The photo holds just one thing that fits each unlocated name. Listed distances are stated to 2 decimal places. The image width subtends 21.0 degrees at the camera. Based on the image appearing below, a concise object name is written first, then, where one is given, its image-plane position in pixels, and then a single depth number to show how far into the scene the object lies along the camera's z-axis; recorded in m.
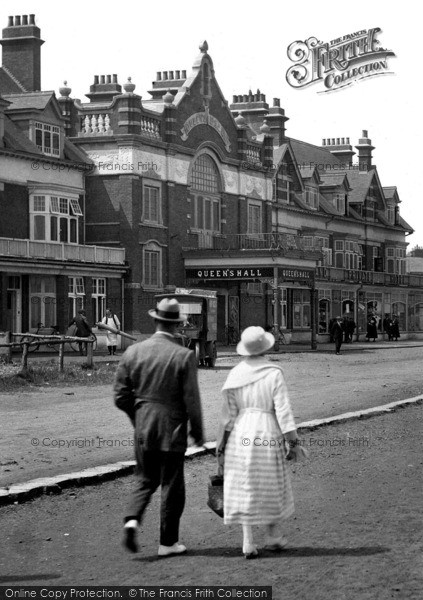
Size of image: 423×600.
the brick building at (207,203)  49.66
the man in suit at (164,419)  8.73
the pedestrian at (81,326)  39.16
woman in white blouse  40.62
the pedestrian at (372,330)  67.69
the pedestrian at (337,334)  46.22
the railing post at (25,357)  25.20
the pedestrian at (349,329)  62.69
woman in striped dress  8.65
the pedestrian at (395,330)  71.06
